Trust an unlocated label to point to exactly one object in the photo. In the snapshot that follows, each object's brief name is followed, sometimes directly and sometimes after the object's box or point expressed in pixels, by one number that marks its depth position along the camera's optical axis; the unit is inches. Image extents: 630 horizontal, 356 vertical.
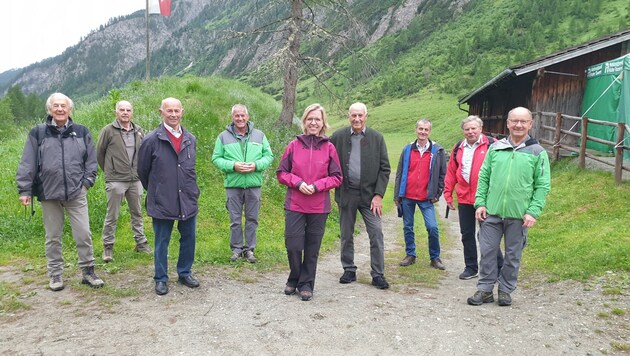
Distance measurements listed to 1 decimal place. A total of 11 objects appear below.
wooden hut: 622.2
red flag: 634.8
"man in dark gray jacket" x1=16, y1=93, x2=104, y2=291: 189.3
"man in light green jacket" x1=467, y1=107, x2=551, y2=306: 186.2
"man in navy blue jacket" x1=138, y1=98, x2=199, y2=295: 194.2
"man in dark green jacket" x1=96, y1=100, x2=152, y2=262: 251.1
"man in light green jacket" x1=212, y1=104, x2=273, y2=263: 249.6
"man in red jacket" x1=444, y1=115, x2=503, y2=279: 241.6
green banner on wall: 527.2
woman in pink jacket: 193.2
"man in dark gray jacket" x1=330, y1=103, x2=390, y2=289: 209.5
